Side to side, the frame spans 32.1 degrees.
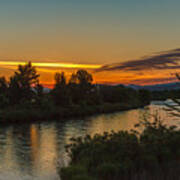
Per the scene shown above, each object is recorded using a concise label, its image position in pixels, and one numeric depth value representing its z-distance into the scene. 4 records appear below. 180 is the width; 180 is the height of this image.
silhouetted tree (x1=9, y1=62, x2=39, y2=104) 54.94
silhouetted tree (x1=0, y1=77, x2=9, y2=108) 52.30
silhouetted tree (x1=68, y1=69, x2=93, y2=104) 67.19
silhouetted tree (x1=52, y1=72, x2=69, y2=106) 57.92
